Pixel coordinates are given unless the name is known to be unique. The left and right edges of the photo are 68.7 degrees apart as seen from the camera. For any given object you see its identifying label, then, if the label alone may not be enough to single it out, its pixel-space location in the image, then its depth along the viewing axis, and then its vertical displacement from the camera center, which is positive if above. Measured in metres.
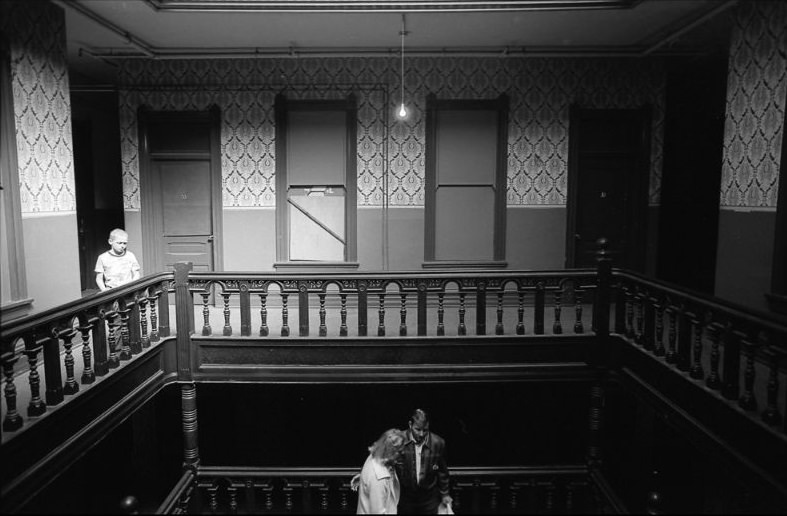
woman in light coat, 4.35 -2.03
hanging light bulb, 6.71 +1.16
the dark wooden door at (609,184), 7.98 +0.39
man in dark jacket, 4.96 -2.23
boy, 5.82 -0.55
